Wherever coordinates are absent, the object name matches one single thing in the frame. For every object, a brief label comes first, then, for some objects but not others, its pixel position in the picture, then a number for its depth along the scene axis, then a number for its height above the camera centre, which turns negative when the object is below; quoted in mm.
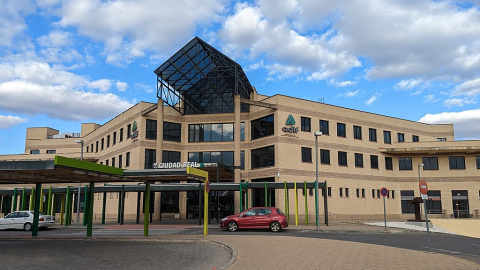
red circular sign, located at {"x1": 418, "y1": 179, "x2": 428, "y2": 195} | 14172 +247
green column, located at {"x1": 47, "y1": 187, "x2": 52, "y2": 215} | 33594 -523
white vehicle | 25734 -1794
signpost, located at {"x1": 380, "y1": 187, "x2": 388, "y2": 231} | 24672 +179
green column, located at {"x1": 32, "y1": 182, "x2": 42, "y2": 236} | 19312 -1027
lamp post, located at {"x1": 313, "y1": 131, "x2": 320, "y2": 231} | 28236 +165
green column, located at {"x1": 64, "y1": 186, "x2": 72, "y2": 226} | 30178 -1146
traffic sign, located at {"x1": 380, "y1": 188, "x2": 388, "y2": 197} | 24672 +179
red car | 23266 -1560
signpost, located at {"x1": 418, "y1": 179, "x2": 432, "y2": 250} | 14173 +212
